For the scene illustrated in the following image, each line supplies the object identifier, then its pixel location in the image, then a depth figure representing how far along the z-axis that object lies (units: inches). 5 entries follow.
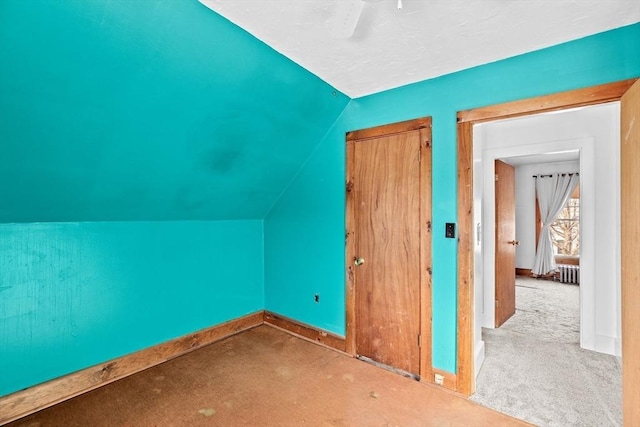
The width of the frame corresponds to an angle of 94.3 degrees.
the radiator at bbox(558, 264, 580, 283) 231.0
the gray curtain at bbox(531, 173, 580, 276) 240.5
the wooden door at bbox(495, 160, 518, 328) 142.6
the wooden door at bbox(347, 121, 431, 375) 92.9
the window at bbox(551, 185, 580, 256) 252.4
